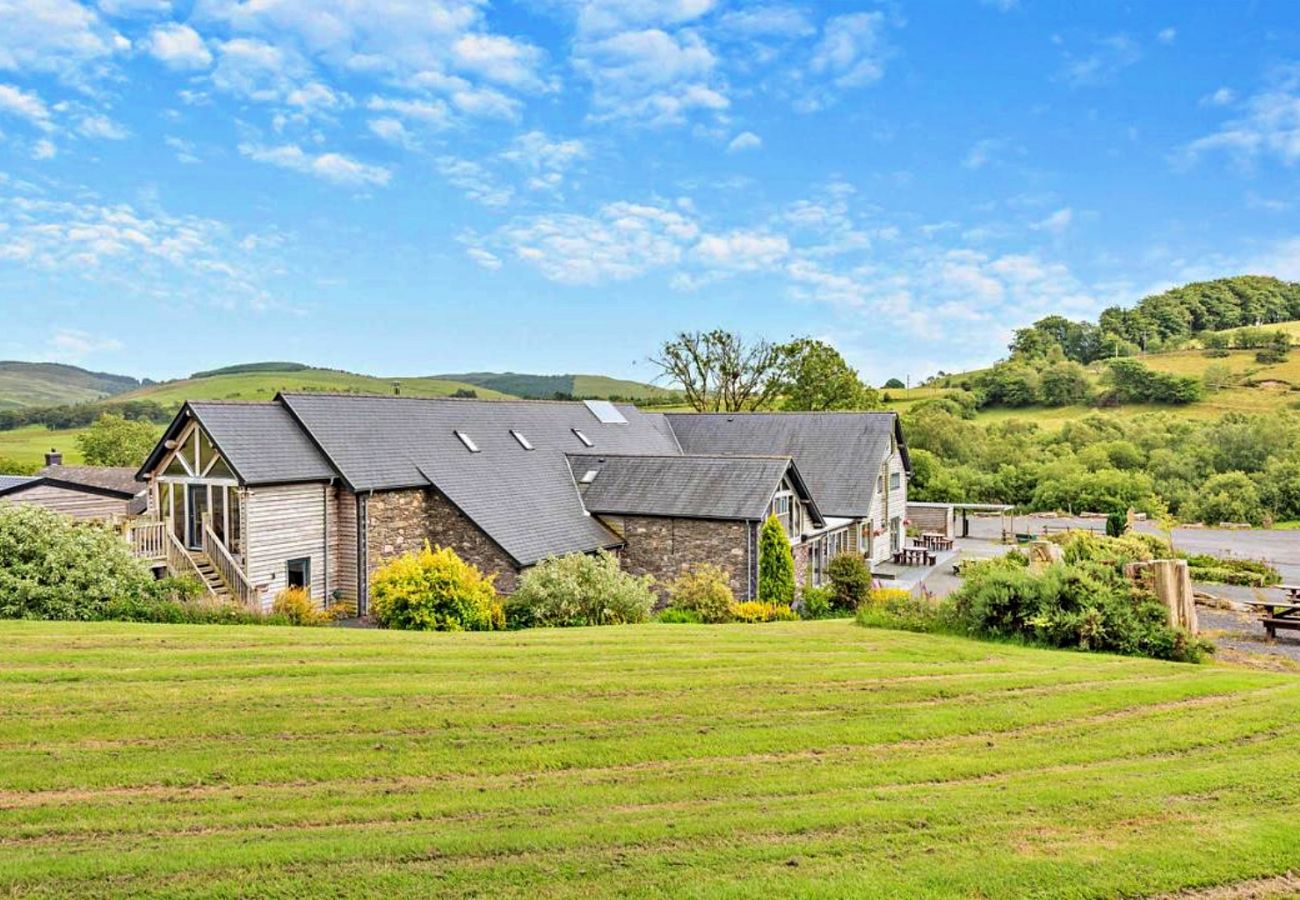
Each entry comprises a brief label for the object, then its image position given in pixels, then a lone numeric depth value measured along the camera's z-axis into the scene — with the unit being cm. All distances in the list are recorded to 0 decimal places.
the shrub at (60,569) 1285
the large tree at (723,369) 5262
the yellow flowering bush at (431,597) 1531
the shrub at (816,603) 1947
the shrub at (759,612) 1756
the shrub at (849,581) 2023
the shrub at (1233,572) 2436
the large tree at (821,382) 4938
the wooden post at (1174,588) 1144
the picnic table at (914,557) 3034
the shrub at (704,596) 1747
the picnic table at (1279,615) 1517
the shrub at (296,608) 1495
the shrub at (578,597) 1541
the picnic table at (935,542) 3353
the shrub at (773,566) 2031
